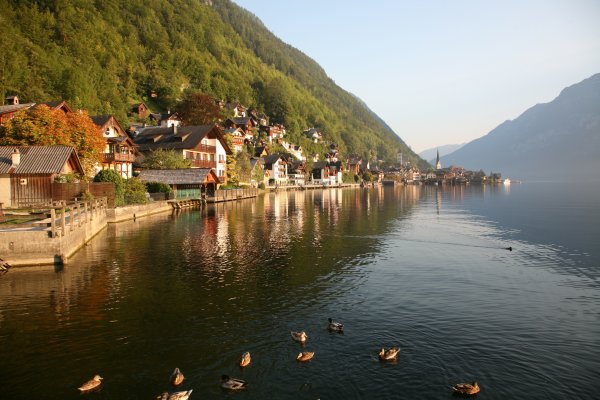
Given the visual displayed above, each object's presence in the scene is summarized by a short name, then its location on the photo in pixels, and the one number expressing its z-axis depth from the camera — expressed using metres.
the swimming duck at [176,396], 12.20
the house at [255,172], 127.64
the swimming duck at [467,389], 12.89
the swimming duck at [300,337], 16.62
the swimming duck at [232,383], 13.16
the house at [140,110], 131.09
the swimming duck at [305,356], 15.09
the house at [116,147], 72.50
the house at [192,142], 90.88
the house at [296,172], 175.00
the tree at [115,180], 55.06
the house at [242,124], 154.40
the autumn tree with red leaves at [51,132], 51.25
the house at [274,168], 152.71
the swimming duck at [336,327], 17.73
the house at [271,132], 191.50
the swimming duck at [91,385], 13.01
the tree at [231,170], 107.62
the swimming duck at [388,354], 15.23
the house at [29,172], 43.47
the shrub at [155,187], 72.38
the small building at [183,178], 75.88
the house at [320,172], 196.62
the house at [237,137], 138.25
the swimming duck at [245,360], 14.76
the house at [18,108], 62.02
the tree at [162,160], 81.44
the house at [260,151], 157.62
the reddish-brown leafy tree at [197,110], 125.94
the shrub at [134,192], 59.34
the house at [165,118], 125.06
